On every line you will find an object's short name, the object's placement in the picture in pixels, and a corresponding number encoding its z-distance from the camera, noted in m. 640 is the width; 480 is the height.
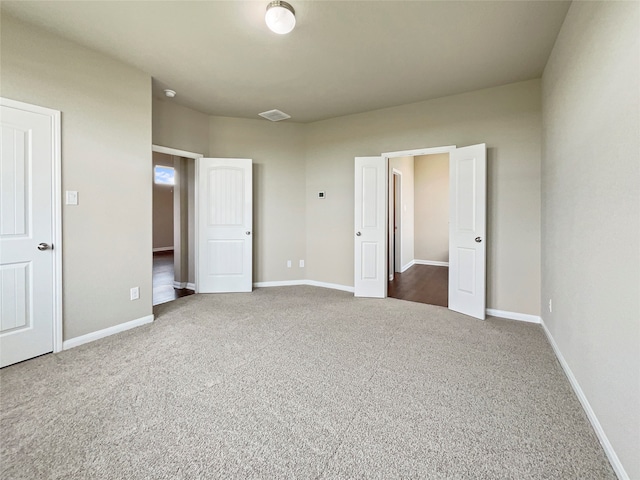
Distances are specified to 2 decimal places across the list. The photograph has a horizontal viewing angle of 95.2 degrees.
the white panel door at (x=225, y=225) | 4.53
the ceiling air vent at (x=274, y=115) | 4.41
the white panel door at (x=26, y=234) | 2.29
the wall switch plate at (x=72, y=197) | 2.64
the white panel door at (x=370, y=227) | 4.28
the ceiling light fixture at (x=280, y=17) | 2.11
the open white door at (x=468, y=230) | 3.39
